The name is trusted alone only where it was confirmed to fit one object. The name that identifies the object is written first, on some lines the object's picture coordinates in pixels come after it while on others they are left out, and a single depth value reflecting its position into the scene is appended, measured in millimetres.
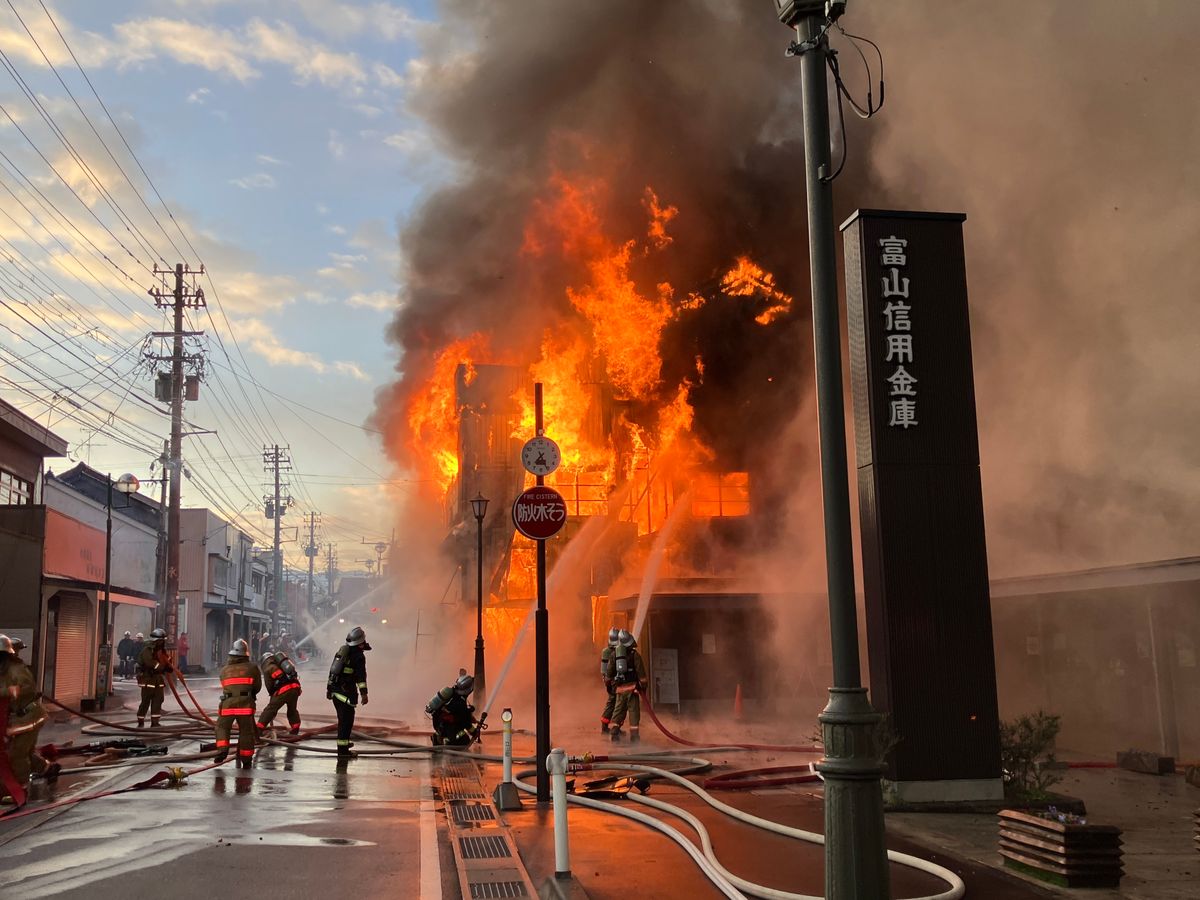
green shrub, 8969
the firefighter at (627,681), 15031
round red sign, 9320
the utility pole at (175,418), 30484
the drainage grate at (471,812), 8609
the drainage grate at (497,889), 5938
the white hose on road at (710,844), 5692
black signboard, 8773
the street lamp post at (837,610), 4293
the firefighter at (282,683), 14477
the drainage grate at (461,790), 9922
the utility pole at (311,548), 93644
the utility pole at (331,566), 126788
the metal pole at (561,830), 6211
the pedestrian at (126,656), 41438
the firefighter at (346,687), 12719
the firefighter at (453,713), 13844
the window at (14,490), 25641
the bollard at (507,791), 8789
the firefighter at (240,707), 12164
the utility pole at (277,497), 70312
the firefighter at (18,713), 9422
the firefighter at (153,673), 17719
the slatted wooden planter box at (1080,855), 6012
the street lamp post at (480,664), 20359
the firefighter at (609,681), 15266
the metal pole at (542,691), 8953
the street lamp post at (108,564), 25547
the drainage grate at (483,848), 7027
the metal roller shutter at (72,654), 24734
